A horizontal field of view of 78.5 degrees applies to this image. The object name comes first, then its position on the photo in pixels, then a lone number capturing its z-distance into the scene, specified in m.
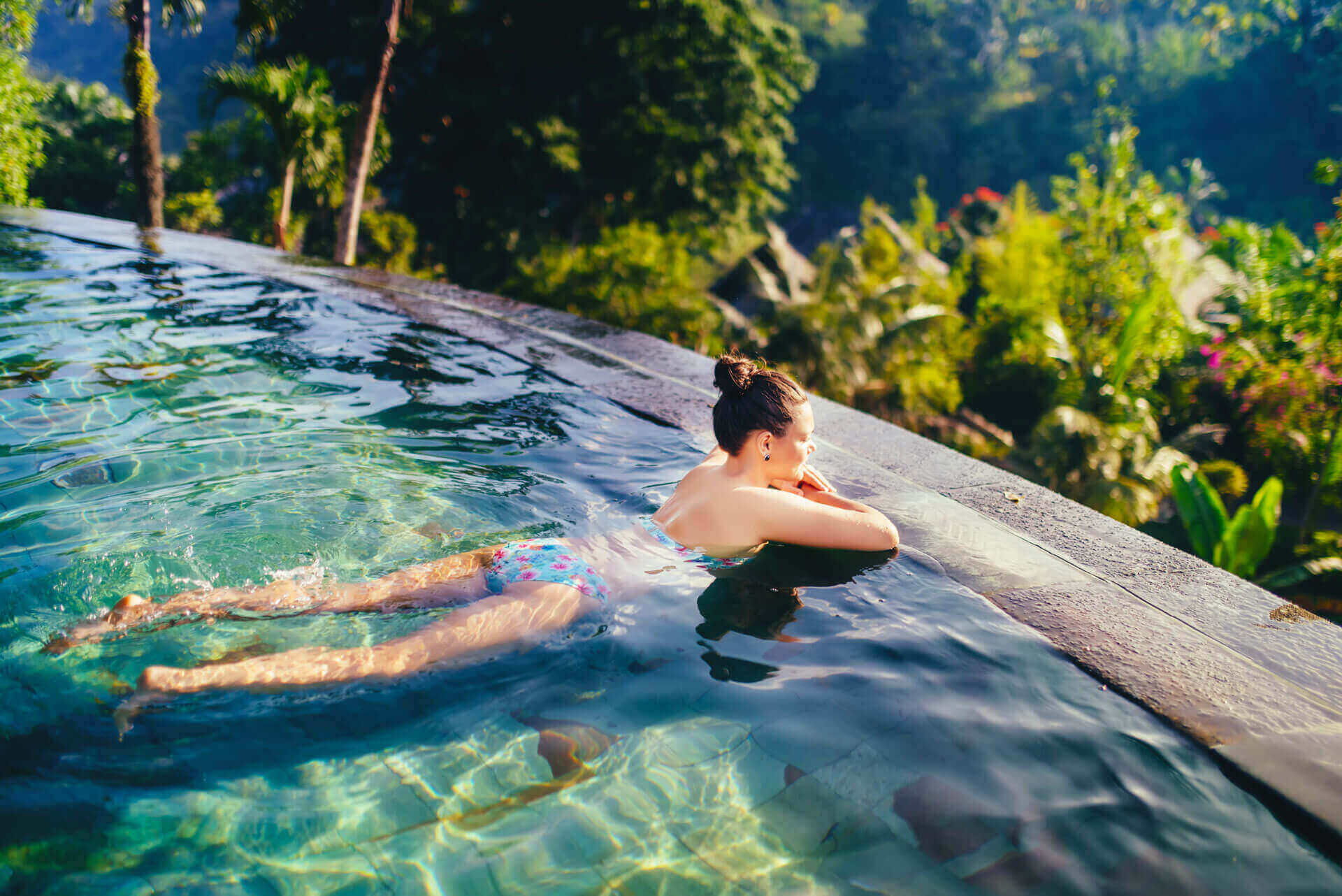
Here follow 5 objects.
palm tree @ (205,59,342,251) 13.65
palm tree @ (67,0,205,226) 13.13
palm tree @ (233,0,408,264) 12.50
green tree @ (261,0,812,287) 19.08
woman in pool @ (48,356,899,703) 2.79
